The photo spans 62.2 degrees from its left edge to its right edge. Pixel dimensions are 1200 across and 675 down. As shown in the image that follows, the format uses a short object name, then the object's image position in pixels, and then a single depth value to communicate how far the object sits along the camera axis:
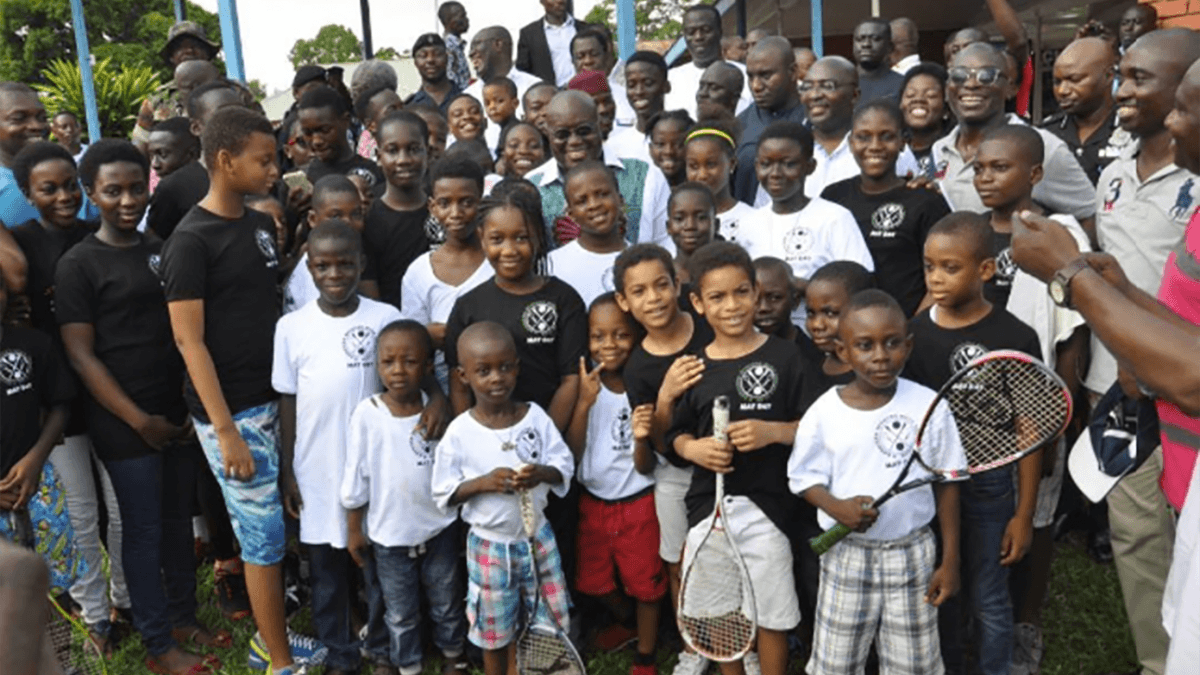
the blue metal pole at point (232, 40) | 12.30
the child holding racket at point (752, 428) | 3.57
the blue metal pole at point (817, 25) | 12.19
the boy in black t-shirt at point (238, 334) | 3.93
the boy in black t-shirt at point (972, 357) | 3.62
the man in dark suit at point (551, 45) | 9.12
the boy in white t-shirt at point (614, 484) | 4.01
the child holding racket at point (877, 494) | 3.36
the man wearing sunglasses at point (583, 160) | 5.19
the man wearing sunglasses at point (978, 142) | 4.52
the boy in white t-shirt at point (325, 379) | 4.08
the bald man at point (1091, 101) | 5.14
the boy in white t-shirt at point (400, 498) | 3.97
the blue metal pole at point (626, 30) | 9.98
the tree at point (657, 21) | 66.75
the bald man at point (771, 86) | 6.48
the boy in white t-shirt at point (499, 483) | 3.77
